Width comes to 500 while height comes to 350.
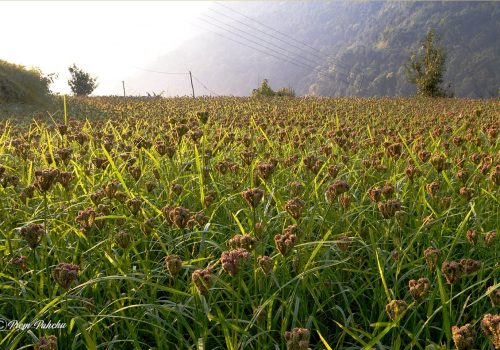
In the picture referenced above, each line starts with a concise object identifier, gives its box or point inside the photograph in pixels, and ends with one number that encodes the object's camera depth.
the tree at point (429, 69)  29.64
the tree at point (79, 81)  52.53
